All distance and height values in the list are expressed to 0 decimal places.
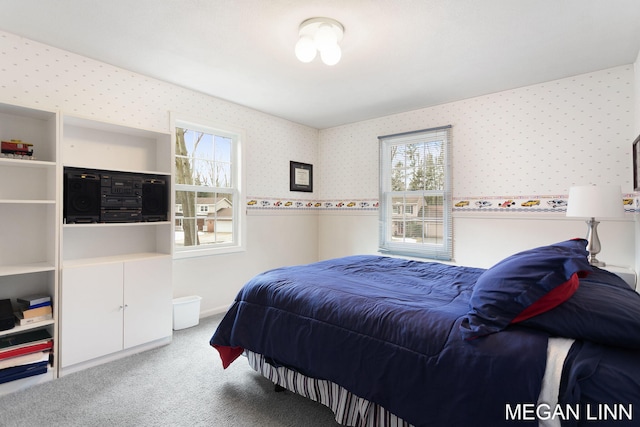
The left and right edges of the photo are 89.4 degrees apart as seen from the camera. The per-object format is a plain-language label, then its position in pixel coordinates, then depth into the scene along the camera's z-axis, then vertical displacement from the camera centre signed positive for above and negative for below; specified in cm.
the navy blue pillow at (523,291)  125 -31
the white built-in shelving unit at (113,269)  237 -43
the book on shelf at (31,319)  217 -72
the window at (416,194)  379 +25
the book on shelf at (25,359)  205 -95
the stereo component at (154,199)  279 +13
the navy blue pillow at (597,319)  110 -38
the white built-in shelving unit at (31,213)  227 +1
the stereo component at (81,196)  238 +14
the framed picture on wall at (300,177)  456 +54
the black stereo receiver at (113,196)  240 +15
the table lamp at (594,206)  242 +6
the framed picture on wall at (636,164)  241 +37
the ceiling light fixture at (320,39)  214 +118
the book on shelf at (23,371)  204 -102
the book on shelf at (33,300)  223 -61
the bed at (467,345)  110 -55
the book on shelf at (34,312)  218 -67
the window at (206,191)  351 +27
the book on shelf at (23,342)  208 -86
